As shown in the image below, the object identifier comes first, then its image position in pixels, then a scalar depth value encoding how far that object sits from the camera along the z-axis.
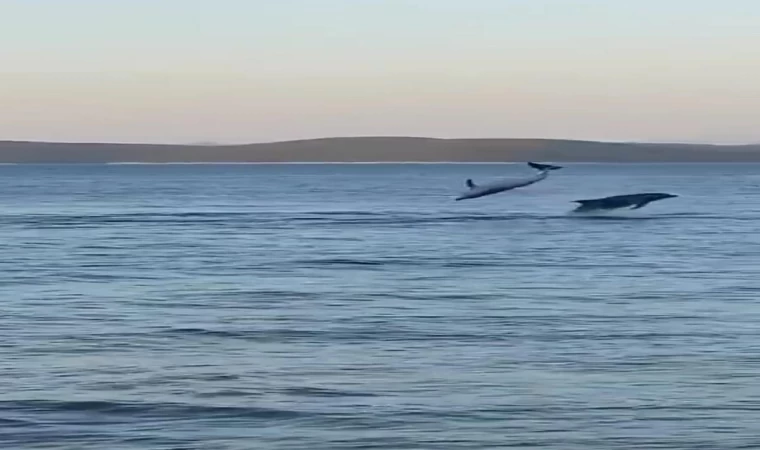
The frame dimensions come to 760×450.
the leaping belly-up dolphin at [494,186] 80.36
